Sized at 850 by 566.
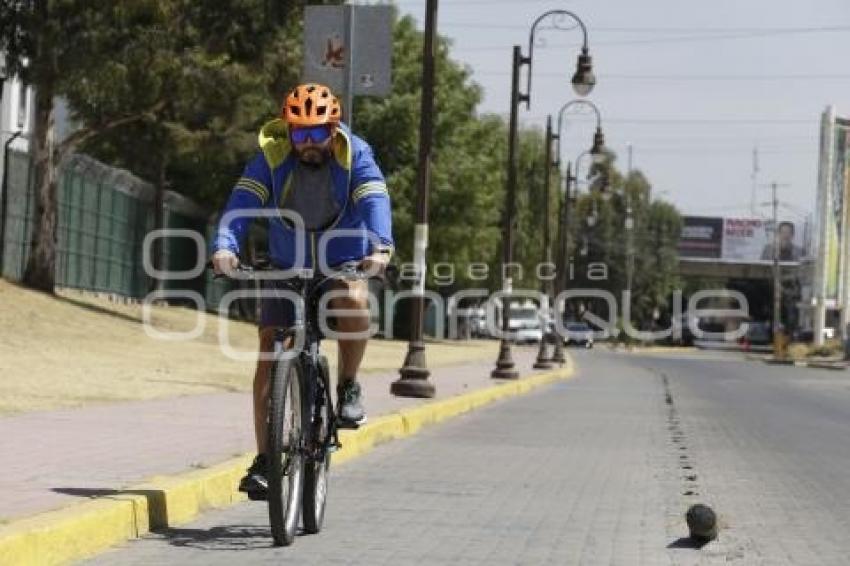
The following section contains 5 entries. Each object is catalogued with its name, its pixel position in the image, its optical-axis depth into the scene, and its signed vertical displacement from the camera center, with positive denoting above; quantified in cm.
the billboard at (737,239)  13150 +628
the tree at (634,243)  11231 +467
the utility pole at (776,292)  10212 +119
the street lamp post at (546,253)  3725 +148
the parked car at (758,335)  11719 -224
